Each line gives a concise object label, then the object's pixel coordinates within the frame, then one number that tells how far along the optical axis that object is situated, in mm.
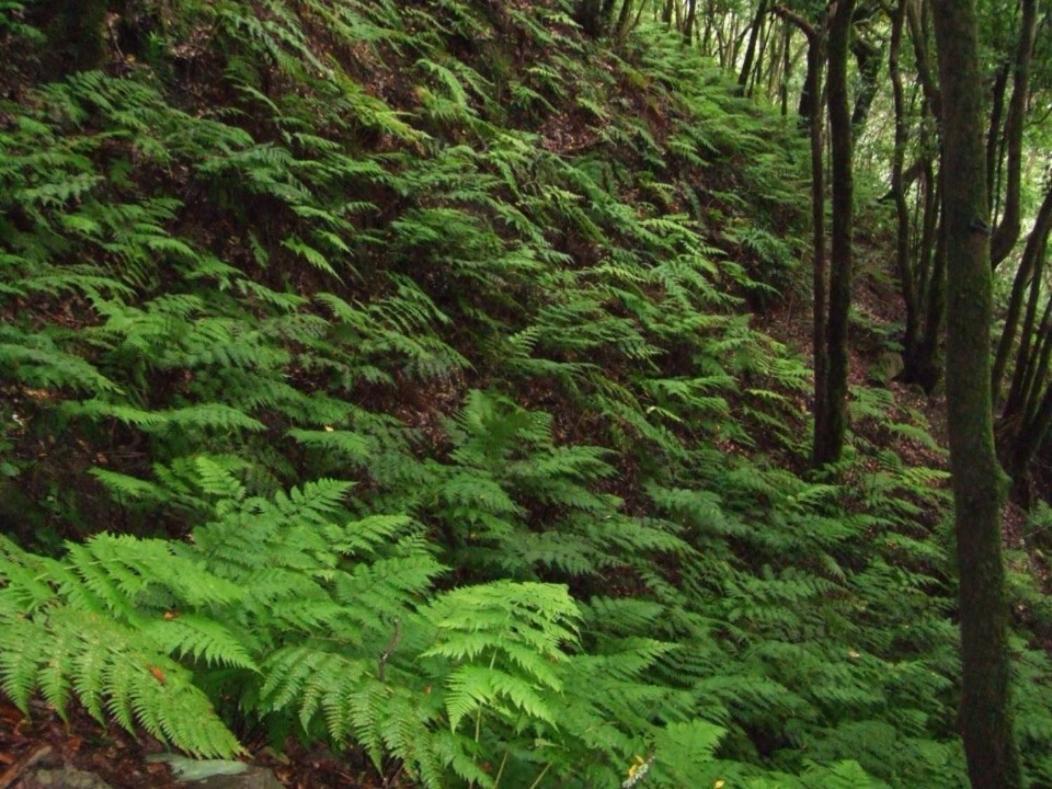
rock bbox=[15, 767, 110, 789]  1966
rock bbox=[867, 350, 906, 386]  11945
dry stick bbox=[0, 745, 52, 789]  1944
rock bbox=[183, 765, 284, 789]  2162
